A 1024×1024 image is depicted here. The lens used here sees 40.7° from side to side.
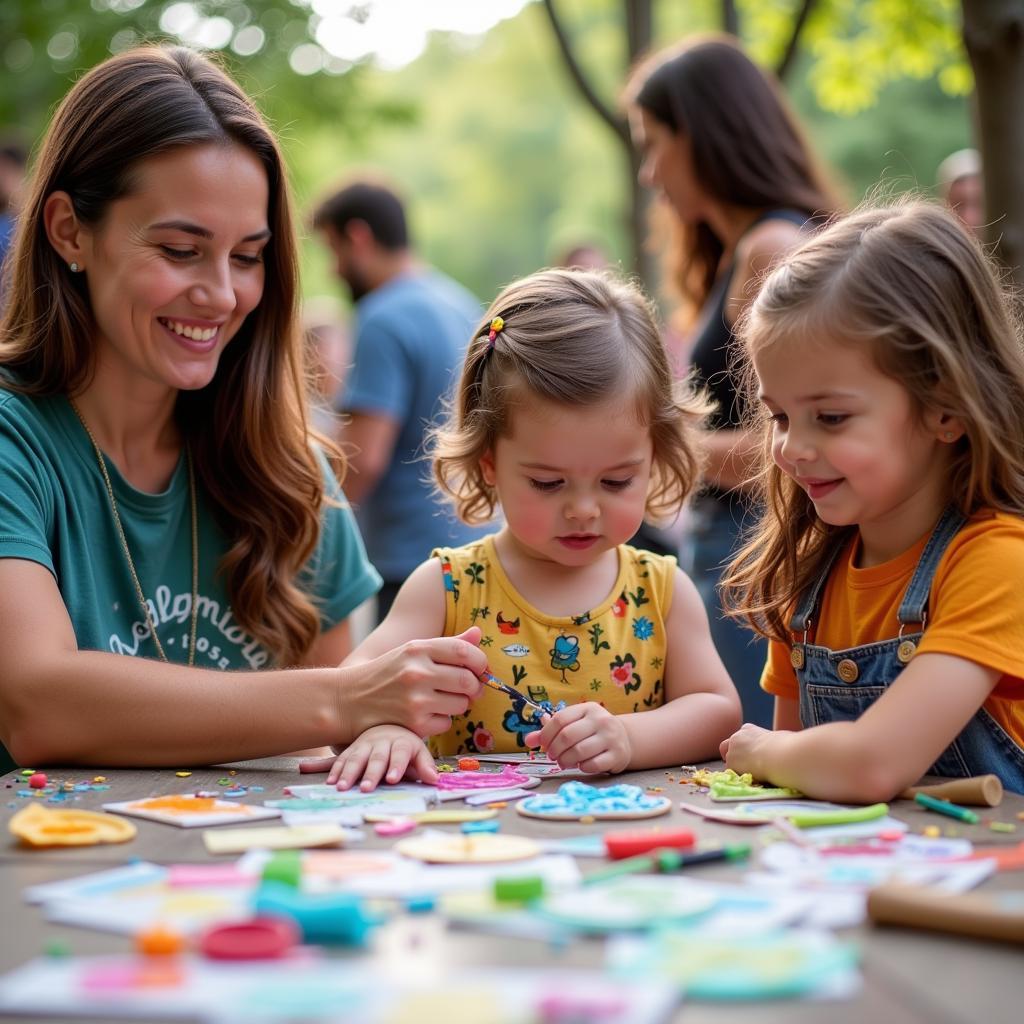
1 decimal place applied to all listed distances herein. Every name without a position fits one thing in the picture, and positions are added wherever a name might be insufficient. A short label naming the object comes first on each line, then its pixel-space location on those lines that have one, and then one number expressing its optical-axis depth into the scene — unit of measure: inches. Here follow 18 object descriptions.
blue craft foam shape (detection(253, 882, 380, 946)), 46.0
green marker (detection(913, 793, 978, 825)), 63.8
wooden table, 40.6
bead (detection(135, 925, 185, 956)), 45.1
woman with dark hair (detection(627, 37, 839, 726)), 121.0
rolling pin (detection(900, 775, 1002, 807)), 66.6
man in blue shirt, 183.9
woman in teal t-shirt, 80.9
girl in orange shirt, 71.7
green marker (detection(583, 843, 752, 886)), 54.1
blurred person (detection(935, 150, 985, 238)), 226.5
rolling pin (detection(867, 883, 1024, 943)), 45.9
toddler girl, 90.0
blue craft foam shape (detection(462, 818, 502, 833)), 62.6
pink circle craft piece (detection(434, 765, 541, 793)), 74.4
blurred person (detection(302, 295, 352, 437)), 298.5
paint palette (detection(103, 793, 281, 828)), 64.6
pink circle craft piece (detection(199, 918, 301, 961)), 44.2
